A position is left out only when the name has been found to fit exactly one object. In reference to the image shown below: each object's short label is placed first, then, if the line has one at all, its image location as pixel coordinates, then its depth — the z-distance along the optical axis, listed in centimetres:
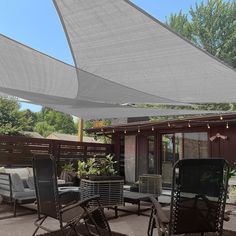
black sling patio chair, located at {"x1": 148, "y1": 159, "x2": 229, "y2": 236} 240
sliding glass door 892
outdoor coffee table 486
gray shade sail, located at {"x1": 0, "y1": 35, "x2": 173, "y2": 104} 322
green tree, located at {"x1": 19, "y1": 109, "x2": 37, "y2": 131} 2303
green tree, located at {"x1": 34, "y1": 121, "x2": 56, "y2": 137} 3042
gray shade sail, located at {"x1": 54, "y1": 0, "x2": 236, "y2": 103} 279
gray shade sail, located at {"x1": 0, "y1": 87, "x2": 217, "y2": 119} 421
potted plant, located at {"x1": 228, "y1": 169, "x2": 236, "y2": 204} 654
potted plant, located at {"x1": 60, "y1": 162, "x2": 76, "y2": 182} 688
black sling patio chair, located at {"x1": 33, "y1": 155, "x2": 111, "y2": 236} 303
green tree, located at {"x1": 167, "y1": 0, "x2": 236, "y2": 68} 2087
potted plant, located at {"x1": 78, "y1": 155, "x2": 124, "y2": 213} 459
